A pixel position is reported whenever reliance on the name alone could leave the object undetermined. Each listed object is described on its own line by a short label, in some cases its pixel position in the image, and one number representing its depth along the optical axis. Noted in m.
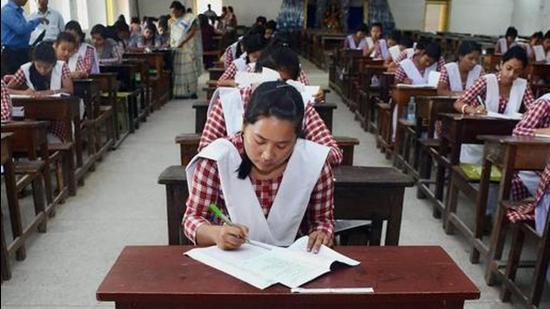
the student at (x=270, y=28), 9.14
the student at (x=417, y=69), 5.17
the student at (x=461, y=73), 4.48
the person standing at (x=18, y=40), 4.57
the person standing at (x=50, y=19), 6.38
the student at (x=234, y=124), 2.37
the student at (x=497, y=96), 3.54
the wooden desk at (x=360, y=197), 2.17
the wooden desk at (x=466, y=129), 3.26
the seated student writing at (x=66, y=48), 4.73
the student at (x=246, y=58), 4.45
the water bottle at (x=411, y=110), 4.68
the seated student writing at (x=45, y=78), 4.02
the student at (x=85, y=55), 5.15
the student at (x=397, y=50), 6.39
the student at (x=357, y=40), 9.31
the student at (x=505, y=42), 10.22
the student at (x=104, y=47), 6.46
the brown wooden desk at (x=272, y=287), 1.23
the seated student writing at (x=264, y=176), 1.51
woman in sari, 8.31
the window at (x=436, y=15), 17.60
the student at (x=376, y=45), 7.93
